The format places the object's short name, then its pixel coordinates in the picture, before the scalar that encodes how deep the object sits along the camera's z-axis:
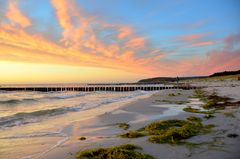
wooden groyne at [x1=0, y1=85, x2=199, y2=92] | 55.97
